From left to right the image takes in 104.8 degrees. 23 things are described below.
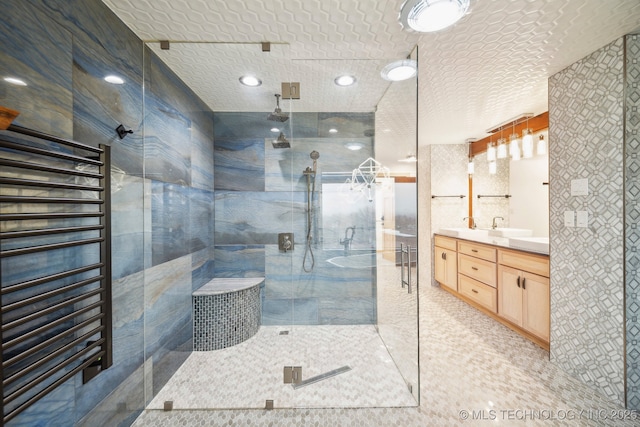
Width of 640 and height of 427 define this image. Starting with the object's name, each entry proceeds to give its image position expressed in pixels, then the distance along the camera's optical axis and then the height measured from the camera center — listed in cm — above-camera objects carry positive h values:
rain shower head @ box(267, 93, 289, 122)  209 +88
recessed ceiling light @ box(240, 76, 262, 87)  196 +108
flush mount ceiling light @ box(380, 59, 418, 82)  173 +106
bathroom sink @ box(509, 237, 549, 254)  218 -29
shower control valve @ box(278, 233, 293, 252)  236 -27
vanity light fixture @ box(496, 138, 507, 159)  318 +83
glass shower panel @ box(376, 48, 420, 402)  180 -14
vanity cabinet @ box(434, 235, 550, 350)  221 -77
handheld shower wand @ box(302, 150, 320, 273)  227 +3
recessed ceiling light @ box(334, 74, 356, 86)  196 +108
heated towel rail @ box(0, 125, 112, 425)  87 -21
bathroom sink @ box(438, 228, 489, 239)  321 -27
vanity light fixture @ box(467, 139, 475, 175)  383 +78
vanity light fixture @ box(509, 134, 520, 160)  293 +79
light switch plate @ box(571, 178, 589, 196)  180 +19
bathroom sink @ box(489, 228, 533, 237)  313 -25
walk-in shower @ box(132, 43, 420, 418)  173 -35
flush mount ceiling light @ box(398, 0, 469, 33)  118 +101
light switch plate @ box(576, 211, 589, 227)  181 -4
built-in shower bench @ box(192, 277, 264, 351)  219 -92
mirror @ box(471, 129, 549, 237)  317 +29
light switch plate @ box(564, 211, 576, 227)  189 -5
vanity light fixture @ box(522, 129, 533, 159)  274 +78
